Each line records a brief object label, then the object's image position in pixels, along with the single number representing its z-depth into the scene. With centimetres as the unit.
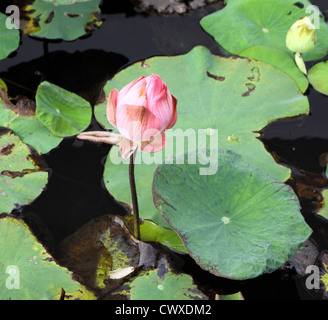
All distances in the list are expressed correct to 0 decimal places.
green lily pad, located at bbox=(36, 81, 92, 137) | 195
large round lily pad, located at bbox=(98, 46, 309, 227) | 191
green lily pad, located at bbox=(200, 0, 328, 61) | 213
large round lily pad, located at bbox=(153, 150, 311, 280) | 175
